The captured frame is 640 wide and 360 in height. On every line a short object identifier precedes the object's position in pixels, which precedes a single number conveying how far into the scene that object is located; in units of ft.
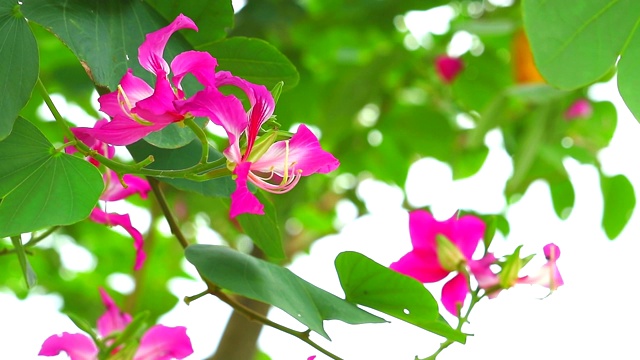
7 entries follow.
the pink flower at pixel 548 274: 5.19
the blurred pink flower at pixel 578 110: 8.04
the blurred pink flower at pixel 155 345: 5.07
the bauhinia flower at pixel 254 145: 4.64
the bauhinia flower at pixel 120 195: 5.07
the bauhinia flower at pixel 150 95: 4.63
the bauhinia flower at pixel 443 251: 5.23
